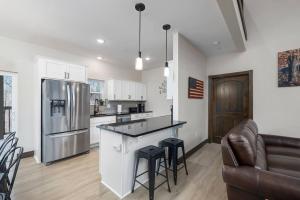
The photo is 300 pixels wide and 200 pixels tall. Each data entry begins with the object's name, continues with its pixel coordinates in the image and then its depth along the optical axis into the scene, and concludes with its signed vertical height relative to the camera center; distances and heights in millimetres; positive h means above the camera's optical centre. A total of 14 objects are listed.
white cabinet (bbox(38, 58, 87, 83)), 3203 +700
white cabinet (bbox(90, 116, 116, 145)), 4059 -739
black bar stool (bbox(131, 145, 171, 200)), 1940 -762
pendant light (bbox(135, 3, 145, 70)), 2148 +1350
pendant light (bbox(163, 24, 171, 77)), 2756 +659
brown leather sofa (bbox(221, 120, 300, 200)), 1310 -723
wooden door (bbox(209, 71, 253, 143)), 3895 -30
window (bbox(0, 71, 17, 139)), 3172 +3
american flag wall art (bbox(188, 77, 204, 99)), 3504 +301
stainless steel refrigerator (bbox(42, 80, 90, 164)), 3088 -398
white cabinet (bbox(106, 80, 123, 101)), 4977 +373
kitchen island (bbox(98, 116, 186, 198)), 2059 -710
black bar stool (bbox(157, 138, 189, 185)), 2379 -741
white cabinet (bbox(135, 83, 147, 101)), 5789 +363
